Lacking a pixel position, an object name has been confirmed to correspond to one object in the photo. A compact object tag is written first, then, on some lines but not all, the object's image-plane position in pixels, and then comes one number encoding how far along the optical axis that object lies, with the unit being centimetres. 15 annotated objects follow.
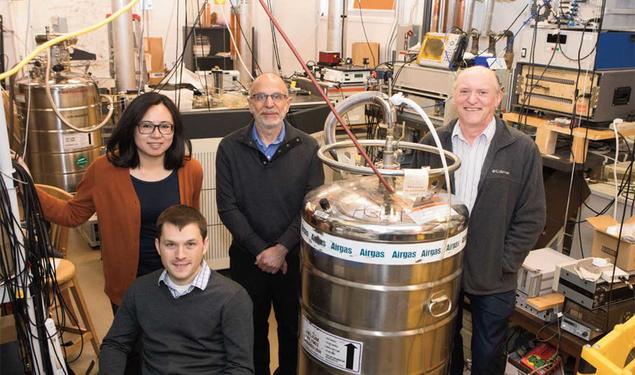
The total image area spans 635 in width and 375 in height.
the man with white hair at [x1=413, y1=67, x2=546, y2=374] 175
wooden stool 221
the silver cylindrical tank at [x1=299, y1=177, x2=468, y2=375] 133
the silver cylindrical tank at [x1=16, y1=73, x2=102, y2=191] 333
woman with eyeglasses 171
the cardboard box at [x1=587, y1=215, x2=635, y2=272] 230
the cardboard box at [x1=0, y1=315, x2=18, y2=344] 163
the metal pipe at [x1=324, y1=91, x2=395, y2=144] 148
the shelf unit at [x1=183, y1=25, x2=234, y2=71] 577
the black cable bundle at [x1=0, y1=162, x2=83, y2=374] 135
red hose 108
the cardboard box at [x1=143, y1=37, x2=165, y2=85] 570
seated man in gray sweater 153
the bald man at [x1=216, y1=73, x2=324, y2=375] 189
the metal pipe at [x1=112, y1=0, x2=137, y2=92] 350
